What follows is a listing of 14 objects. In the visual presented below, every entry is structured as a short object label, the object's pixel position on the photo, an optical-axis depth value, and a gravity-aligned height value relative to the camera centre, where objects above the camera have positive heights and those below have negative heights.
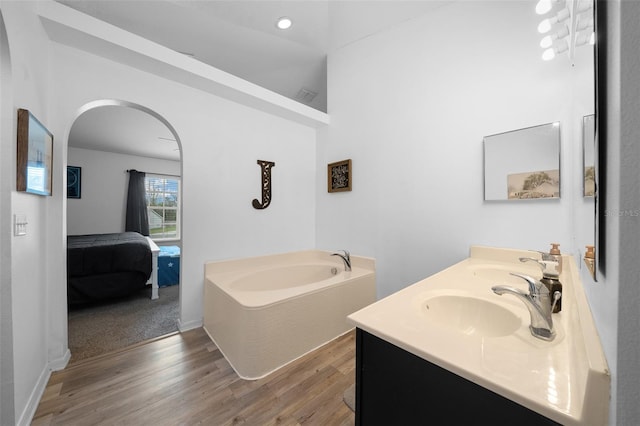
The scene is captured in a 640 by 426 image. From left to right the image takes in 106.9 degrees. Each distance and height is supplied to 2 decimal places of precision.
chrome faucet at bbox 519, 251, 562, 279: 0.93 -0.24
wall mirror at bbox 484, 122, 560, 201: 1.55 +0.34
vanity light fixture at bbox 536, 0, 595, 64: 0.88 +0.94
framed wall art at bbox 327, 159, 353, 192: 2.68 +0.42
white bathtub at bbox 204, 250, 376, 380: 1.58 -0.76
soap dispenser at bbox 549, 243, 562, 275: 1.33 -0.24
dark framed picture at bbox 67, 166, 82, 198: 4.70 +0.62
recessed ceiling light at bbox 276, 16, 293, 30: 2.22 +1.81
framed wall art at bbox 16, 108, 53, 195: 1.13 +0.30
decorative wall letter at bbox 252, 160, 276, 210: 2.68 +0.32
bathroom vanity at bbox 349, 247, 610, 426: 0.50 -0.39
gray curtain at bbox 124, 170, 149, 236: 5.20 +0.14
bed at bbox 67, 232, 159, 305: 2.61 -0.66
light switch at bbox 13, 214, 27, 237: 1.11 -0.06
